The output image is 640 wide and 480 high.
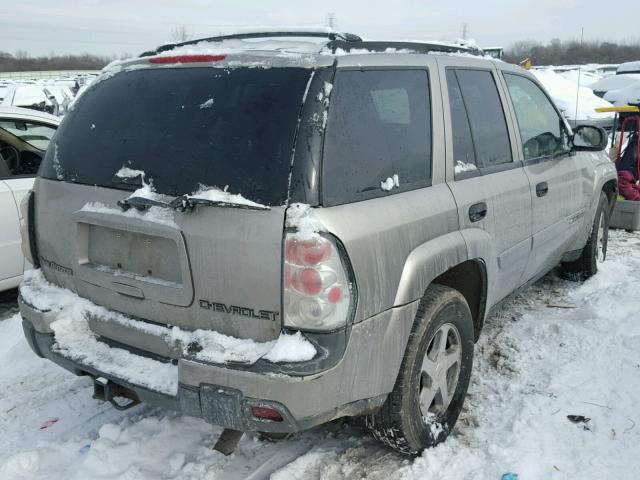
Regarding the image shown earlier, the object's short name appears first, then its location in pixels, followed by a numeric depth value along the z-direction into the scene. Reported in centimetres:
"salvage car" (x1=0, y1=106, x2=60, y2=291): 476
